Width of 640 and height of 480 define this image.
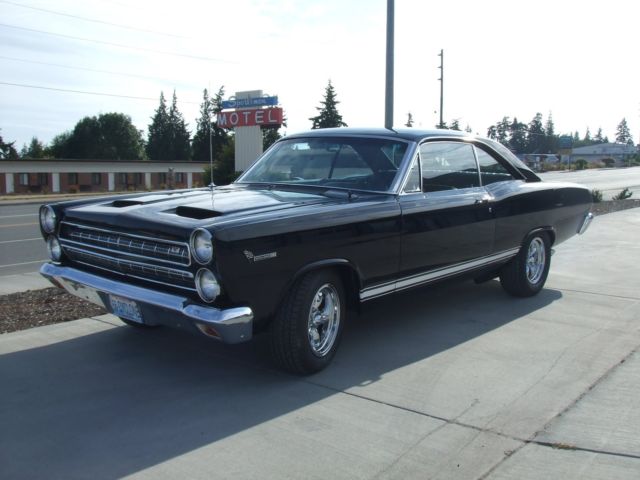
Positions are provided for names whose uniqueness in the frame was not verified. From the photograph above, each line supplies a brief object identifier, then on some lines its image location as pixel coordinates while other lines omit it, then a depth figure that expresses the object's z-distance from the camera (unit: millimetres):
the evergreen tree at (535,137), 134125
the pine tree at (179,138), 94812
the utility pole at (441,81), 42969
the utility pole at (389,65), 15836
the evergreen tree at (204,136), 70625
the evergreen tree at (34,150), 95000
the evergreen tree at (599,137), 193188
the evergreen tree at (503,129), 128112
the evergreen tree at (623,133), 184062
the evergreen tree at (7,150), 83125
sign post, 37631
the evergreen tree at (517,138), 130500
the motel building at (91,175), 47500
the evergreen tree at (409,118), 77794
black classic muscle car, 3857
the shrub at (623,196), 19064
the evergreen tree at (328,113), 58094
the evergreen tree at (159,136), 96312
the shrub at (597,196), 18123
